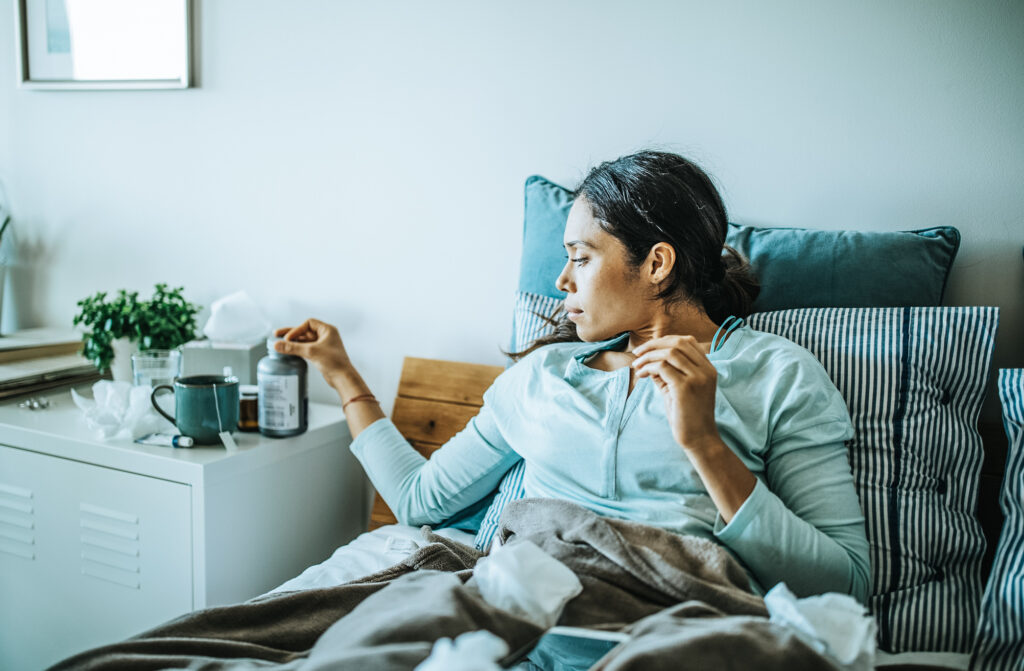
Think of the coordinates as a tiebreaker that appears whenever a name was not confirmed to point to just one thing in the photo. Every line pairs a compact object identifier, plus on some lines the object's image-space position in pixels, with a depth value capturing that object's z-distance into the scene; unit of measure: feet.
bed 3.19
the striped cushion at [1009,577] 2.94
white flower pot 5.51
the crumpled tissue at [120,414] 4.58
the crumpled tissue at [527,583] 2.55
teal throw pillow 3.91
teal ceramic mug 4.46
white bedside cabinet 4.32
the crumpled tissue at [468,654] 1.93
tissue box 5.25
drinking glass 4.94
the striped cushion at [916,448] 3.30
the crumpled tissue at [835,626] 2.35
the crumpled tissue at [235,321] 5.47
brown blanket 2.27
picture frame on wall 6.00
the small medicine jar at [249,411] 4.89
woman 3.05
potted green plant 5.43
